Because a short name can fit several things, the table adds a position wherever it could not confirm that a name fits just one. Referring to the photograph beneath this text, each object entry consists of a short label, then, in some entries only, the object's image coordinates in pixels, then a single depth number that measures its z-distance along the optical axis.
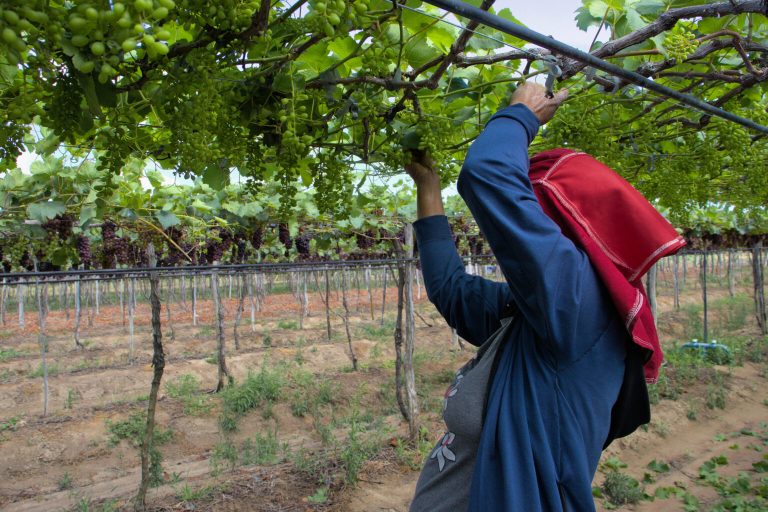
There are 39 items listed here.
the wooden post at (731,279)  20.25
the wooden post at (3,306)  15.94
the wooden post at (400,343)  6.58
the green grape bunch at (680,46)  2.05
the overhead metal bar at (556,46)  1.24
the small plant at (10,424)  7.39
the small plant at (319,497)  4.71
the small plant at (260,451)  5.75
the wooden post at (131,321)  10.71
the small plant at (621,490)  5.02
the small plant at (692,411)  7.41
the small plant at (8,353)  11.66
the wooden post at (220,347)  8.87
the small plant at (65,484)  5.69
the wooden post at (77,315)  10.68
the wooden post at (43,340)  7.85
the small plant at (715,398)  7.84
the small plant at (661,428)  6.85
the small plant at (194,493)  4.73
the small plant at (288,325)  15.91
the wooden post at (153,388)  4.35
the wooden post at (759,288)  12.59
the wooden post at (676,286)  18.10
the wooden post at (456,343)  12.13
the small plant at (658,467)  5.82
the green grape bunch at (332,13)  1.17
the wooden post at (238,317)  10.95
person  1.30
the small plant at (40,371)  10.16
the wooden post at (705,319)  11.66
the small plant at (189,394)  7.98
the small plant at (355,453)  5.08
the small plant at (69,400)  8.46
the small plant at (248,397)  7.47
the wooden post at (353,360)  10.10
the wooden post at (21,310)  13.85
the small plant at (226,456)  5.80
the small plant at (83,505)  4.63
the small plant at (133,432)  6.82
